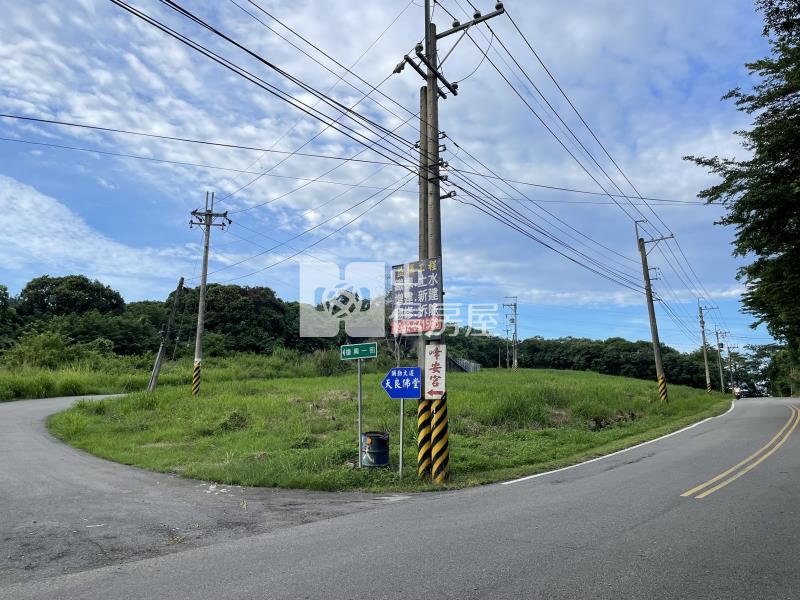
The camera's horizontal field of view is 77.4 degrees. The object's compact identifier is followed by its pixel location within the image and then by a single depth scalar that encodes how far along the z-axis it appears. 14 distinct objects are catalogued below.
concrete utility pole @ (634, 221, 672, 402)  28.73
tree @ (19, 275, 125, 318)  51.07
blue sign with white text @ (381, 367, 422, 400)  10.27
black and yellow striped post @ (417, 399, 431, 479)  10.34
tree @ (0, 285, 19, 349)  41.78
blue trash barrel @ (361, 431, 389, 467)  10.73
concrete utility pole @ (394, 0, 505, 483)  10.24
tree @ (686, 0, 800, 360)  14.94
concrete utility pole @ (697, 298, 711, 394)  54.69
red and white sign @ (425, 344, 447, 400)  10.25
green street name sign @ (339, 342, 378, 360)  10.63
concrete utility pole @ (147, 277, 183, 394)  24.20
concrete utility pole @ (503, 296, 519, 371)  67.10
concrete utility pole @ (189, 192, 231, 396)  24.60
